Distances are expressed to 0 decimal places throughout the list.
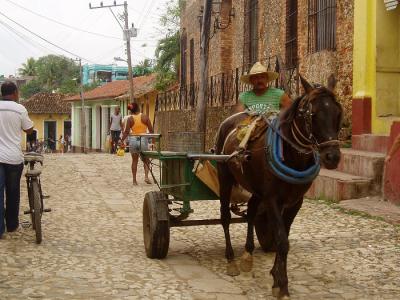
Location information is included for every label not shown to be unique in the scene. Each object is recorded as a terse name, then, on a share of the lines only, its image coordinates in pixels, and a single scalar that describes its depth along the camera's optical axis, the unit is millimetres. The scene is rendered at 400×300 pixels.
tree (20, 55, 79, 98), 79750
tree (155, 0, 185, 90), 33562
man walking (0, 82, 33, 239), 7164
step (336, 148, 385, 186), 9758
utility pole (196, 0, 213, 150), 15188
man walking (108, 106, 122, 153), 23802
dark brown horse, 4629
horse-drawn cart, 6316
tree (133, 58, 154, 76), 50044
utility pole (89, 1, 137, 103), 35094
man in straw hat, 6320
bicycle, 7148
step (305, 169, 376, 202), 9672
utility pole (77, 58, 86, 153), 48600
